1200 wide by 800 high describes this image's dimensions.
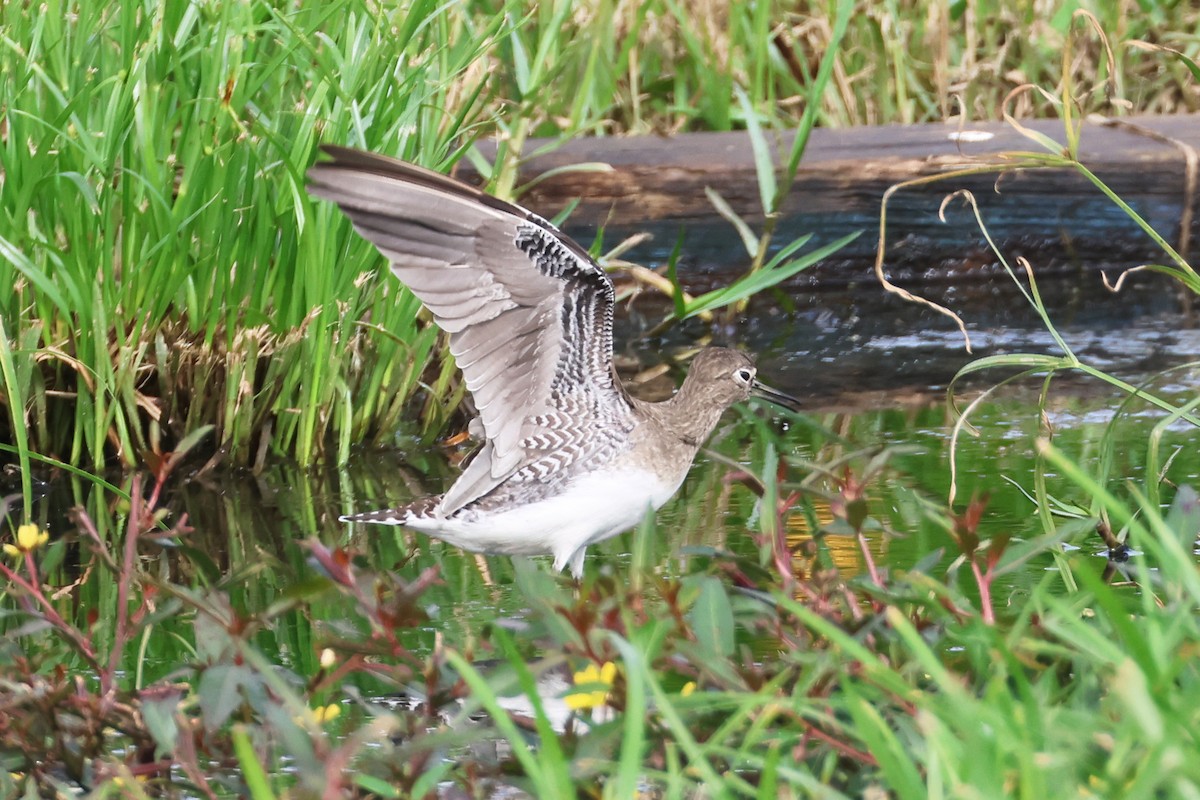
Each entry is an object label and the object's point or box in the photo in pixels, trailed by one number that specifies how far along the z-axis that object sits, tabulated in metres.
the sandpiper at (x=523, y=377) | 6.56
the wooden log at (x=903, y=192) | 11.50
